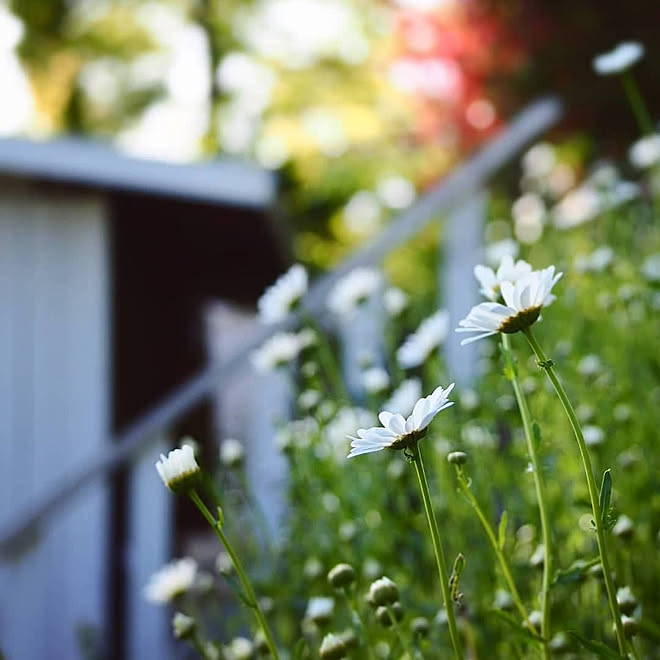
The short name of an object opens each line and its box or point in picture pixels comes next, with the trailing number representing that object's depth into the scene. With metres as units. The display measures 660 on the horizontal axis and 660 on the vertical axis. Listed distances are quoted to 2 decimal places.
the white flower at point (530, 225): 2.96
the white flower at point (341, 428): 2.32
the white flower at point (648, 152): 2.39
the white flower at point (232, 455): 2.11
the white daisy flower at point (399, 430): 0.96
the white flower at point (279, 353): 2.20
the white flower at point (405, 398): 1.92
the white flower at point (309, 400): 2.31
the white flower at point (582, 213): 3.01
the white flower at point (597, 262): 2.47
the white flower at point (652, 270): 2.08
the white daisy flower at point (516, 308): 1.00
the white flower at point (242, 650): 1.58
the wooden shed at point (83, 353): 4.12
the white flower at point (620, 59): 2.22
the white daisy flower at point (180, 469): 1.12
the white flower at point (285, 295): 2.14
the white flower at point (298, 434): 2.29
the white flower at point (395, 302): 2.42
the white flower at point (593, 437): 1.78
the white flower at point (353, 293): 2.34
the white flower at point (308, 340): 2.28
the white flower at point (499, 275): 1.17
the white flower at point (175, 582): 1.77
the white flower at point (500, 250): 2.66
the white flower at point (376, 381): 2.23
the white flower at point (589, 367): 2.21
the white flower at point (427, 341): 1.95
